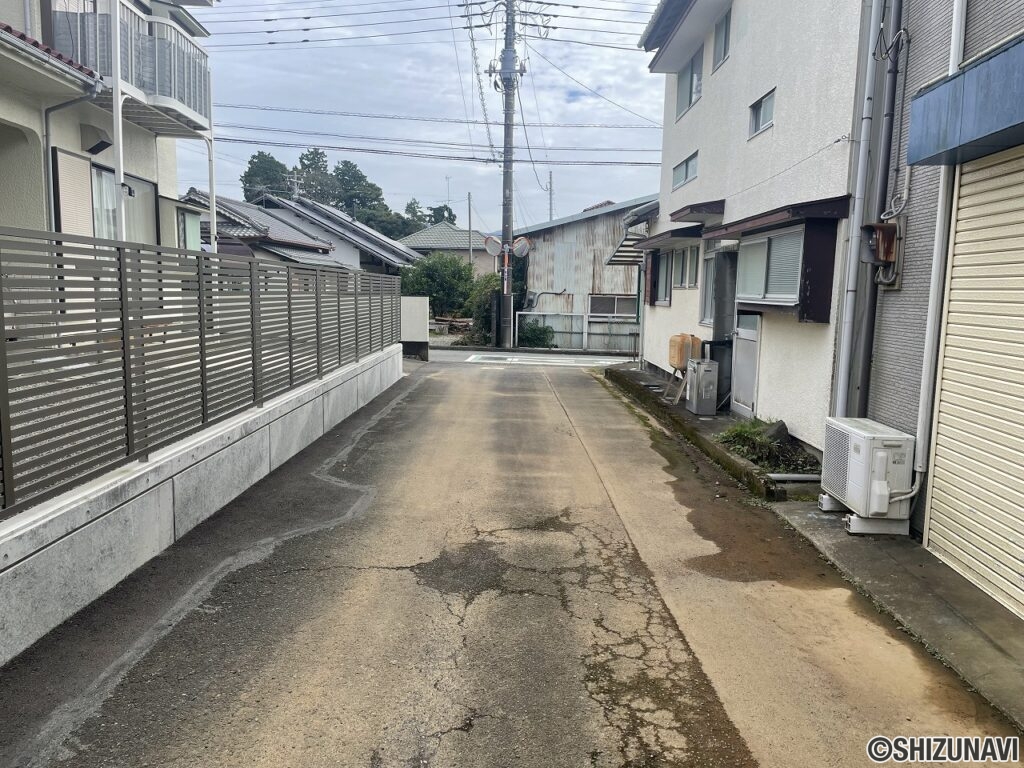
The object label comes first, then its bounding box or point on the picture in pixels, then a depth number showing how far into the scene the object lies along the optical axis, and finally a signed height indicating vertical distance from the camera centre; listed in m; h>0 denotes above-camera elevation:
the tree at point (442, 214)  85.06 +9.18
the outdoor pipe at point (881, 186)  6.28 +1.03
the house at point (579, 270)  30.06 +1.08
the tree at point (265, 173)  77.75 +12.29
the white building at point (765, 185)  7.43 +1.51
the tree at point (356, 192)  77.75 +10.52
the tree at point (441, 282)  35.47 +0.51
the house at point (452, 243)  54.51 +3.79
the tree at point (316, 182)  79.88 +11.88
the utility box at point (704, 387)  10.91 -1.31
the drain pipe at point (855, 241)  6.52 +0.56
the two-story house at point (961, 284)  4.63 +0.16
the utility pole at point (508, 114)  25.81 +6.47
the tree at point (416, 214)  80.47 +8.87
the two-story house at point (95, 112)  9.05 +2.39
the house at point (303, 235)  21.73 +2.00
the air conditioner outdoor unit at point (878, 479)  5.70 -1.37
